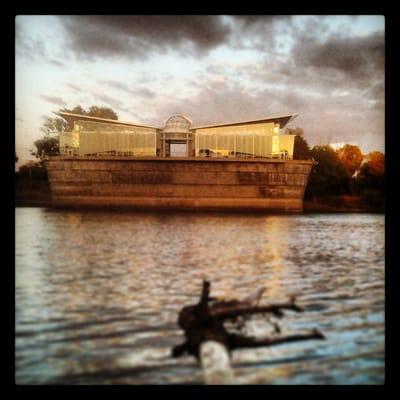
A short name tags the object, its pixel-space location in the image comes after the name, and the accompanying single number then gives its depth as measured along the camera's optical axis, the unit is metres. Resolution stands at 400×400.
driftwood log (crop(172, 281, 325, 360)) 7.64
